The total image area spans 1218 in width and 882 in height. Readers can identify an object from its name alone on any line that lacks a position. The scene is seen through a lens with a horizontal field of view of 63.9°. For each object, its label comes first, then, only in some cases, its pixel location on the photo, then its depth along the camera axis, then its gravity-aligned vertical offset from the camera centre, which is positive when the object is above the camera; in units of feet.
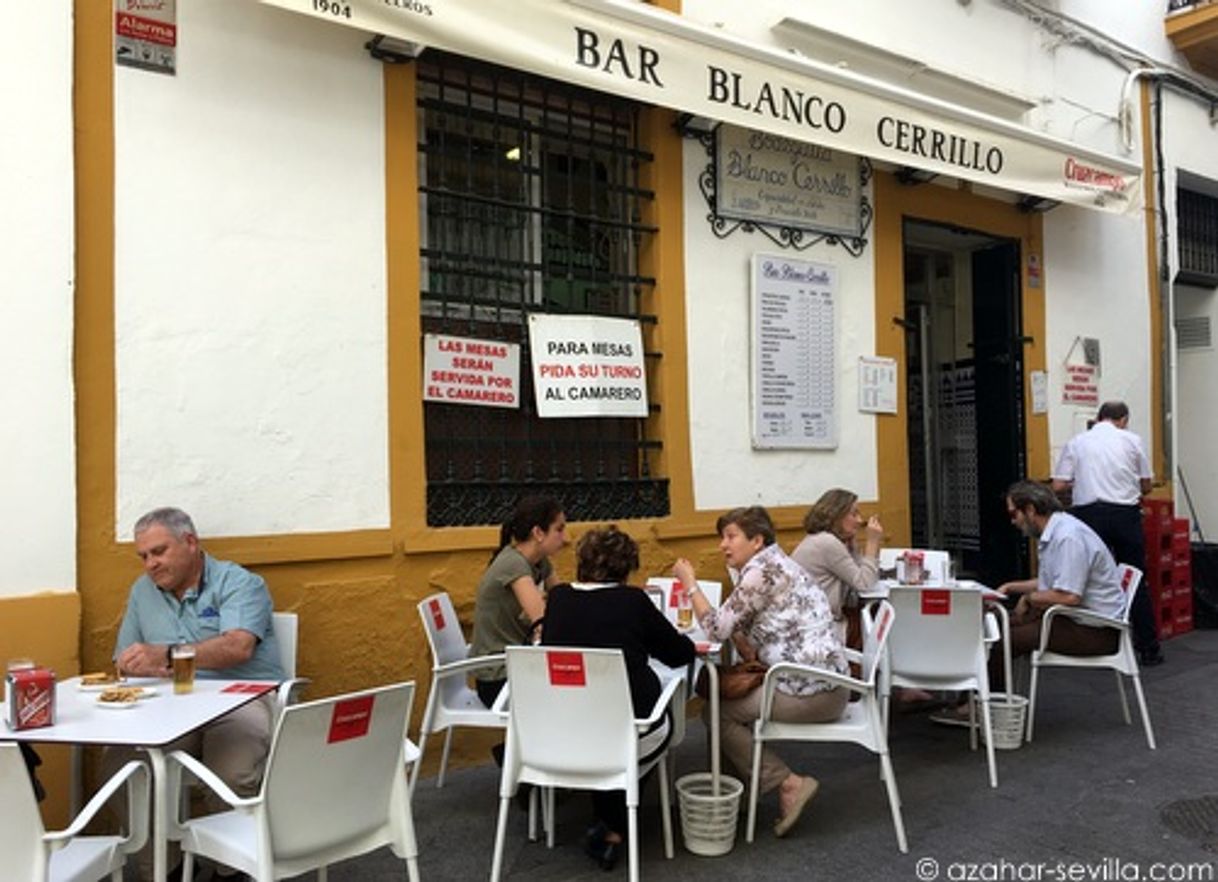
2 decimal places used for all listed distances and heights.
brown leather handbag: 12.42 -2.85
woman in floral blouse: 12.11 -2.37
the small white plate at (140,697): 9.72 -2.36
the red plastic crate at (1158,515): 24.78 -1.65
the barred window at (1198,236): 29.81 +6.64
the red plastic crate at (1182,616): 25.26 -4.35
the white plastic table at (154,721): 8.52 -2.38
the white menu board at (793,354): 19.25 +2.08
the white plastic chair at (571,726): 10.12 -2.83
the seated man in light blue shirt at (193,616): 11.20 -1.81
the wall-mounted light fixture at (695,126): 18.20 +6.26
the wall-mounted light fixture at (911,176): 21.72 +6.24
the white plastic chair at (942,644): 14.16 -2.81
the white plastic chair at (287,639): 12.66 -2.24
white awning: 13.92 +6.34
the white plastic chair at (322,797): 8.03 -2.84
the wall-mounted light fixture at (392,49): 14.73 +6.32
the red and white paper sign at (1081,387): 25.32 +1.70
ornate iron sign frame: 18.70 +4.61
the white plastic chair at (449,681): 12.73 -3.00
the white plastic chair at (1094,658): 15.90 -3.40
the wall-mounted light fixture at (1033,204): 24.36 +6.22
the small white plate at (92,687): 10.40 -2.33
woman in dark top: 11.09 -1.91
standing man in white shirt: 22.50 -0.89
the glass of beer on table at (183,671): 10.26 -2.13
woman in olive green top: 13.25 -1.71
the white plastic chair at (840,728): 11.80 -3.37
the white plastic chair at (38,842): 7.39 -2.85
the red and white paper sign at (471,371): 15.49 +1.49
